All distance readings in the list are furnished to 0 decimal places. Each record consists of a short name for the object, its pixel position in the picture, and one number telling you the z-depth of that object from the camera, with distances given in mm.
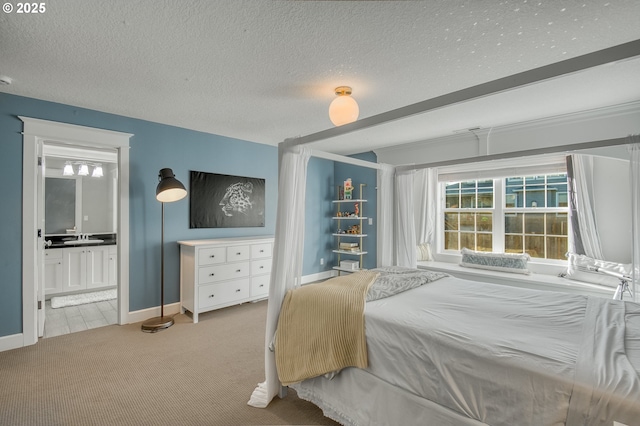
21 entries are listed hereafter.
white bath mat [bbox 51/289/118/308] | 4242
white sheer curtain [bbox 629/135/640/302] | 2285
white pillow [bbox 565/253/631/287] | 2896
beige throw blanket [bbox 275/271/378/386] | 1804
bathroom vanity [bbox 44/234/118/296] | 4460
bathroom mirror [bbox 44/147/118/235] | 4991
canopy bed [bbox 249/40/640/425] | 1162
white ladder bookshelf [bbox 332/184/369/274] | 5281
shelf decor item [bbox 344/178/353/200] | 5410
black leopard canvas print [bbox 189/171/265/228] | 4113
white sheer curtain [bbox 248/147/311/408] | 2145
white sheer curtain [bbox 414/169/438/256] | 4543
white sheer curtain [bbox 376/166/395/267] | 3387
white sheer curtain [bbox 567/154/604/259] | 3201
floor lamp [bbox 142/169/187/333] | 3305
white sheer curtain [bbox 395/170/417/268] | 3512
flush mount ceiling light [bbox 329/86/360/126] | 2386
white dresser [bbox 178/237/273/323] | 3596
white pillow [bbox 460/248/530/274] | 3723
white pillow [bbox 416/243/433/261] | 4551
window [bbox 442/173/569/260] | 3685
